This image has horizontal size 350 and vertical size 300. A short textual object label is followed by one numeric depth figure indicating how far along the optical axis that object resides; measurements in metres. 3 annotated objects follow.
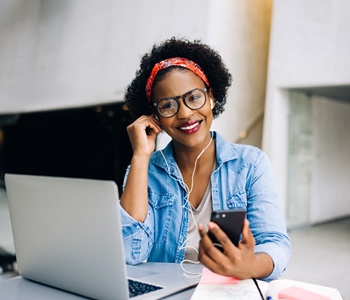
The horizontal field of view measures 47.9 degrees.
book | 0.90
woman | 1.47
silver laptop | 0.90
